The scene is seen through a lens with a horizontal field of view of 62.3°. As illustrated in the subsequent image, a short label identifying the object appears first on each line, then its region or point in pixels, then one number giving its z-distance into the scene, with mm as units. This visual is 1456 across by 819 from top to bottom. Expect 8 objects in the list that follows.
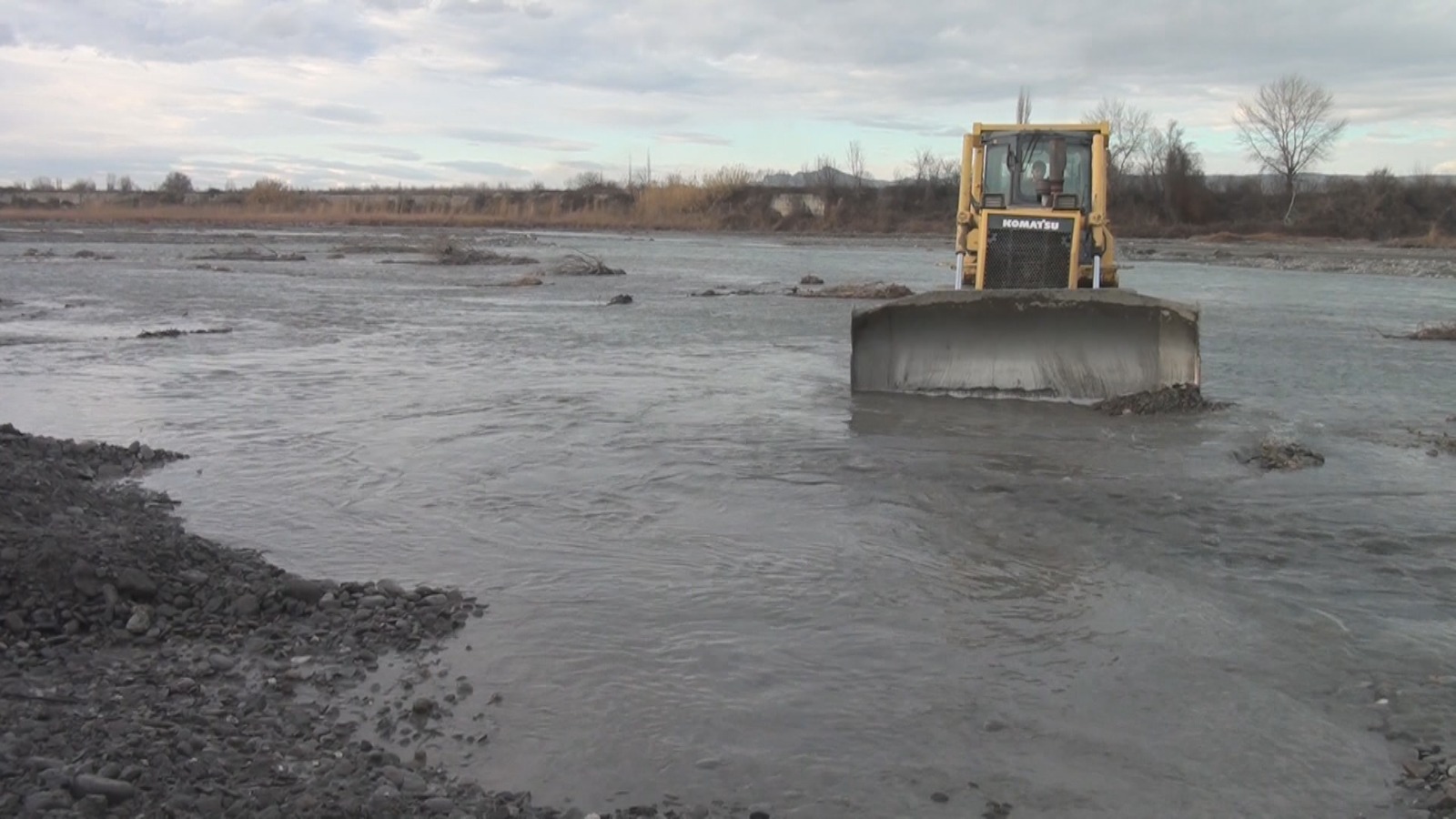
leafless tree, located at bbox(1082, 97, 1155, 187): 75906
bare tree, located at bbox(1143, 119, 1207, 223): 70062
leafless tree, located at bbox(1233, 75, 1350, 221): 74562
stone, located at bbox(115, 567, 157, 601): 5707
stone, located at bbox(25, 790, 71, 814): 3656
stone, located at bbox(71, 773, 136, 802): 3773
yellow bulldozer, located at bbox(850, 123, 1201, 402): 11328
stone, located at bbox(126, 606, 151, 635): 5434
